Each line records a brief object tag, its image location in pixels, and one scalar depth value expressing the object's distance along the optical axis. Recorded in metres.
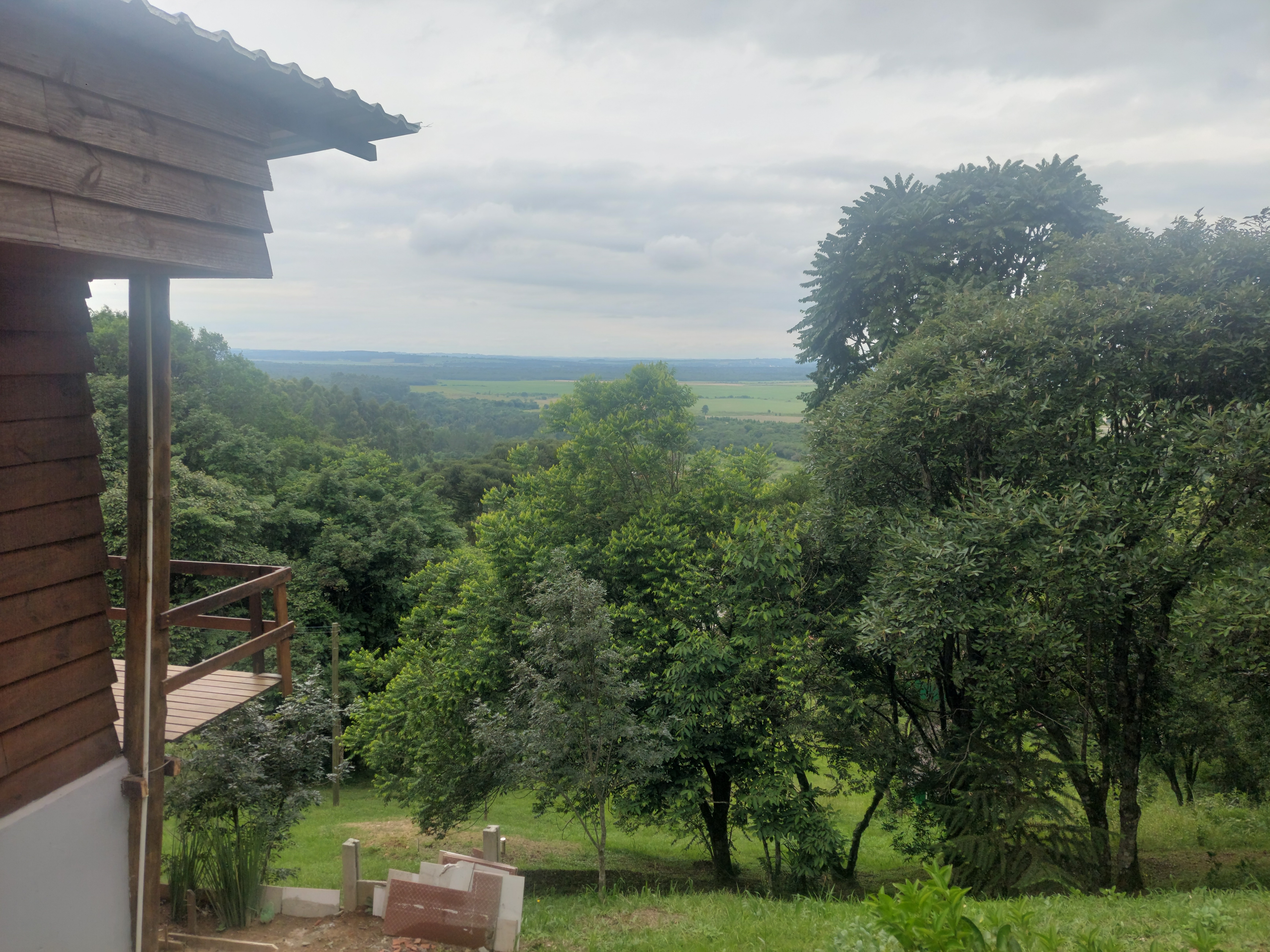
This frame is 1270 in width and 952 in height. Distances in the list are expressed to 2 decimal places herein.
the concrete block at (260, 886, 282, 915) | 8.29
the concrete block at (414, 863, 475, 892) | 7.21
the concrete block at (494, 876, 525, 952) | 7.12
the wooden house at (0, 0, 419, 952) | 3.71
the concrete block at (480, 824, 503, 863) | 8.98
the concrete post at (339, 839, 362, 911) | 8.30
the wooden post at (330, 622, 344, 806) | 21.33
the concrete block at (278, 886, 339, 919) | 8.27
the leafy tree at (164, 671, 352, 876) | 8.68
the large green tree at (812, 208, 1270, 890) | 8.97
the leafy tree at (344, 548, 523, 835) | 15.01
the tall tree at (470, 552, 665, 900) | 10.48
